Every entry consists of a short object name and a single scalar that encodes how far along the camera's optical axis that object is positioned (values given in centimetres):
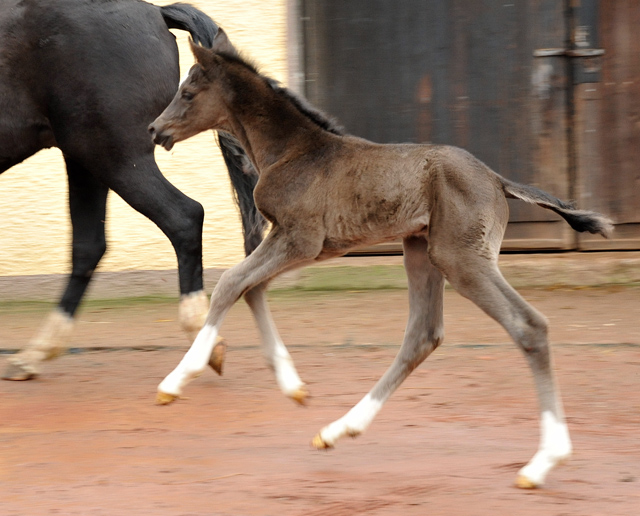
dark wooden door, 1498
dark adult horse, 973
